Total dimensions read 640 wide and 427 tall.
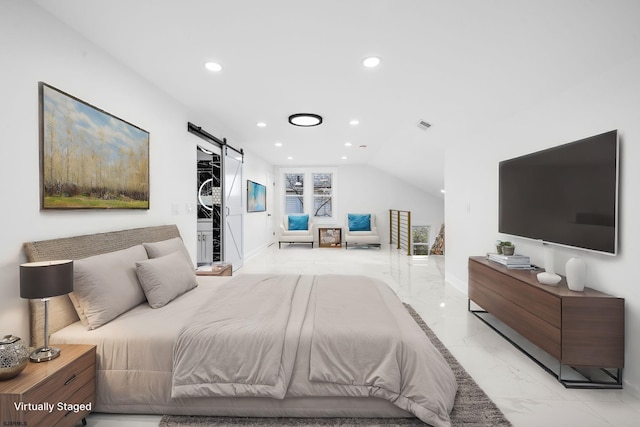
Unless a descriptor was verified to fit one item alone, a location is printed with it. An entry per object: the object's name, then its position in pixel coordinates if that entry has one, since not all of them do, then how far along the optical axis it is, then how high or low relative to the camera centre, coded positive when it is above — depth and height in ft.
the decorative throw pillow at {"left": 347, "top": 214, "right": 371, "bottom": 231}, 28.09 -1.03
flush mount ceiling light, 13.44 +4.17
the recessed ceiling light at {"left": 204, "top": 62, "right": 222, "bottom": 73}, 8.57 +4.13
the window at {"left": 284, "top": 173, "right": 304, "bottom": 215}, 30.50 +1.78
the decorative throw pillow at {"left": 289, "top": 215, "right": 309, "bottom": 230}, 28.37 -1.05
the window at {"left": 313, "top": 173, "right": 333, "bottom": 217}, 30.42 +1.59
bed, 5.43 -2.70
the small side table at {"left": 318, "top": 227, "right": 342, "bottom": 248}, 28.43 -2.46
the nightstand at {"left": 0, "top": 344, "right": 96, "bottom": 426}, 4.20 -2.76
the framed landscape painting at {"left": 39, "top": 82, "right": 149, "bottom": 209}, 6.29 +1.31
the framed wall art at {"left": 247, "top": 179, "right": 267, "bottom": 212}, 21.58 +1.07
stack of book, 9.36 -1.56
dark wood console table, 6.55 -2.64
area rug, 5.53 -3.86
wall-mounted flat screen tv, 6.73 +0.46
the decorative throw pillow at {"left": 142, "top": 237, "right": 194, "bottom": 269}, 8.56 -1.11
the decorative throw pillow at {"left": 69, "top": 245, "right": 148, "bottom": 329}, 6.10 -1.67
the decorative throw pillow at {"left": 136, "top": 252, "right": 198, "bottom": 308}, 7.20 -1.71
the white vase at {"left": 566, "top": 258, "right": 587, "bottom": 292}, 7.00 -1.44
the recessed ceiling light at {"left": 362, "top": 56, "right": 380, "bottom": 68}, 8.18 +4.12
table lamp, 4.92 -1.22
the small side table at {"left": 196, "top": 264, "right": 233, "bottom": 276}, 11.40 -2.31
